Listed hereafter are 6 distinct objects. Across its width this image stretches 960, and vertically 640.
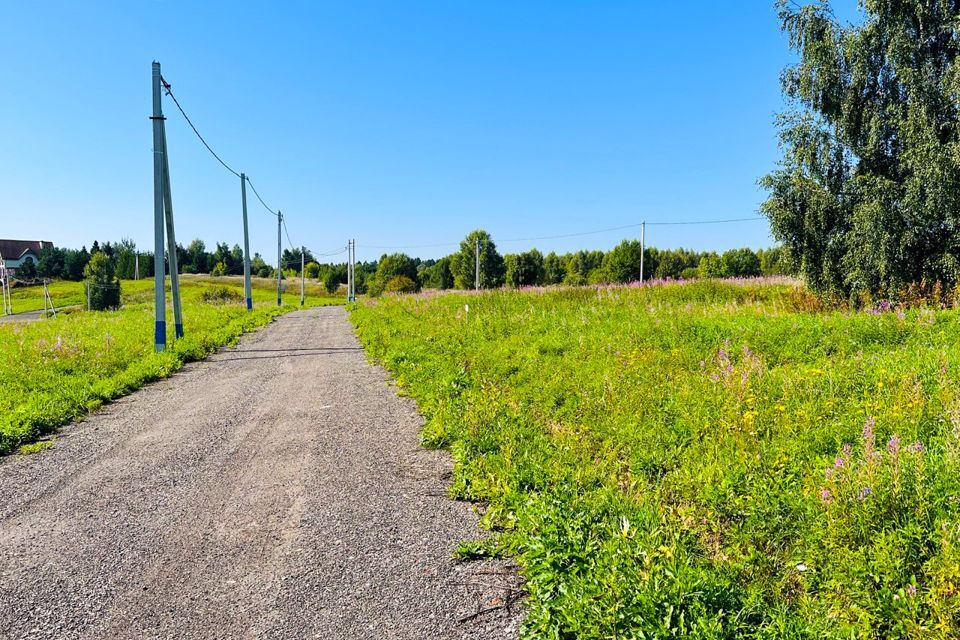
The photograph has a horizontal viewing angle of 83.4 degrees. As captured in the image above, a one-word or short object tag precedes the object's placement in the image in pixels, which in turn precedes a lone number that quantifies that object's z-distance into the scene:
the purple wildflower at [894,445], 3.14
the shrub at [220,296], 50.52
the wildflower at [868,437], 3.24
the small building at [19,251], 115.38
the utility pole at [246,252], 28.90
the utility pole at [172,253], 13.77
